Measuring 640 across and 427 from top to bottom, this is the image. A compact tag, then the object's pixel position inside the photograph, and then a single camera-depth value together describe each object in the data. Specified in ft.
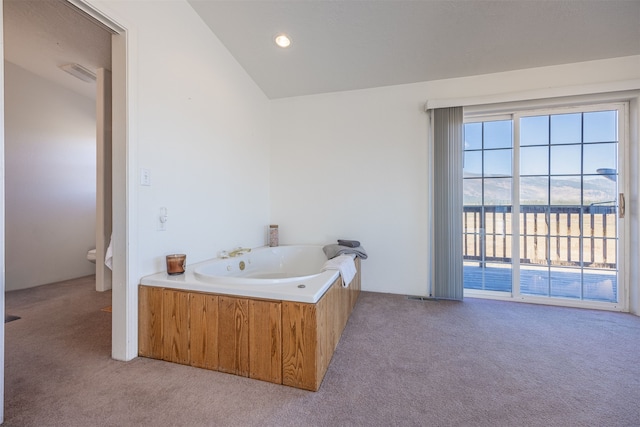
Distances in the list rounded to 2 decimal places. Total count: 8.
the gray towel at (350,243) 8.93
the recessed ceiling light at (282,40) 7.26
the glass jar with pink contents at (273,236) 10.18
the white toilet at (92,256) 9.91
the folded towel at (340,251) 8.24
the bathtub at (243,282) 4.53
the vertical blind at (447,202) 8.54
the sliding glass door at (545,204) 8.06
